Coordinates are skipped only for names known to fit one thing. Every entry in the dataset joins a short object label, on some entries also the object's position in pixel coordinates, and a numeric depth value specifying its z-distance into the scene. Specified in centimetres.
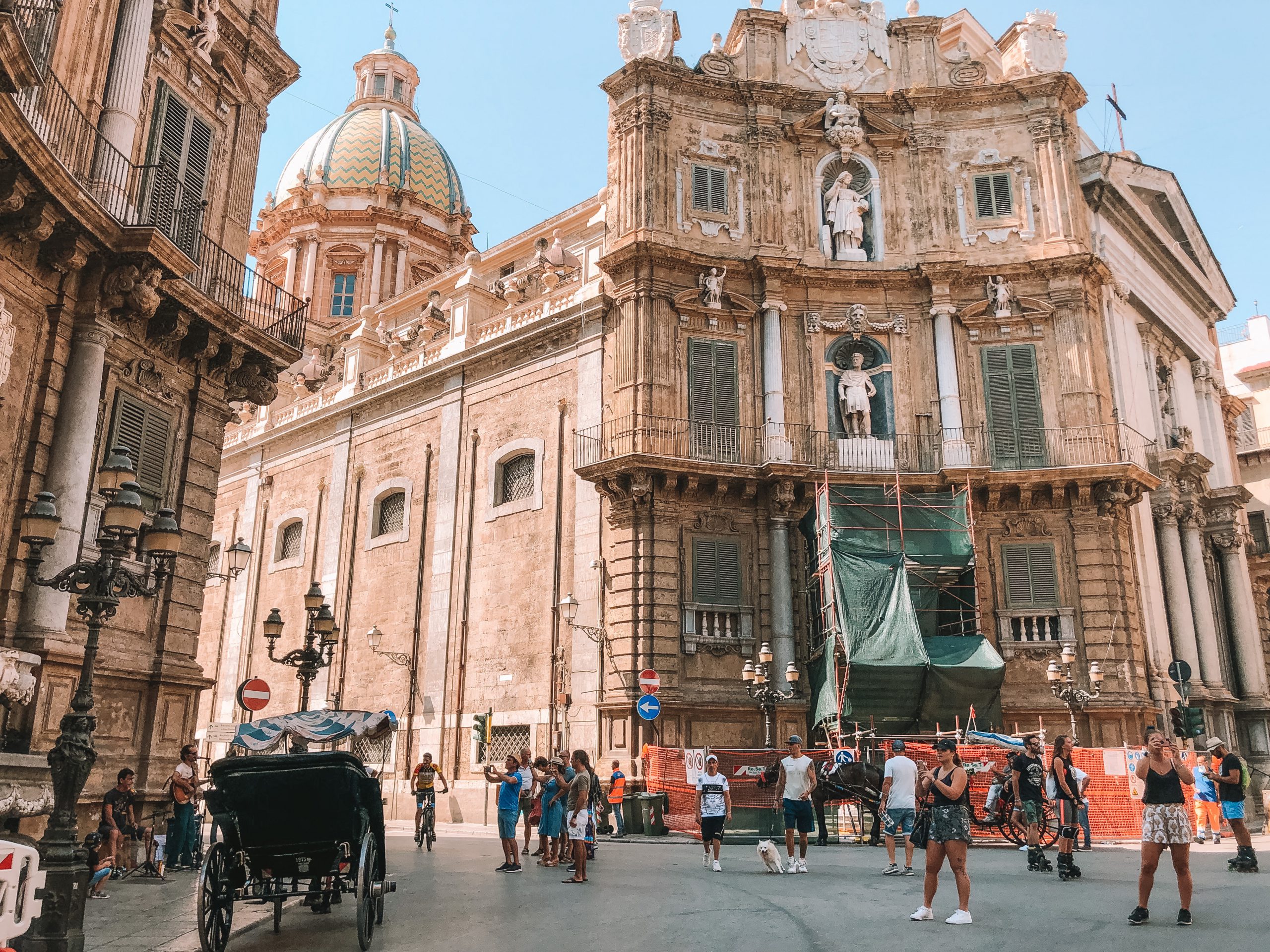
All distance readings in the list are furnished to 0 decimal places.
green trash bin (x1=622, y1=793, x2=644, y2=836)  1955
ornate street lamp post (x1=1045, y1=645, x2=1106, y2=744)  2091
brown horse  1705
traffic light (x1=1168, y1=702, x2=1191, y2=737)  1953
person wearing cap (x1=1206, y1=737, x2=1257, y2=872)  1180
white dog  1210
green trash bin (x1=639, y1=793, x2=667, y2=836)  1945
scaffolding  2014
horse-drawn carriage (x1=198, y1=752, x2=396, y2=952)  764
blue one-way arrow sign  1883
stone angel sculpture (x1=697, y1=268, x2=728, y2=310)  2394
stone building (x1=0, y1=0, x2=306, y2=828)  1188
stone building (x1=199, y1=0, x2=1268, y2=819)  2223
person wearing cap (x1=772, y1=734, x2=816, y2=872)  1245
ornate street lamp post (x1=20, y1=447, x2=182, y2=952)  748
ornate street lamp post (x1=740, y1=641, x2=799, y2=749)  2038
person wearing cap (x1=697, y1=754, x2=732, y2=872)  1266
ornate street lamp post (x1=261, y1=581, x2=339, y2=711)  1500
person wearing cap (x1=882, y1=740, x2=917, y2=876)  1247
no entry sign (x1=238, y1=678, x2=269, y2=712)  1493
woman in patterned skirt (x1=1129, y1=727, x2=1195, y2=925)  826
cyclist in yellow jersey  1714
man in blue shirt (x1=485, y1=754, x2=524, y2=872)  1286
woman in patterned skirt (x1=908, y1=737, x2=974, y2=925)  841
